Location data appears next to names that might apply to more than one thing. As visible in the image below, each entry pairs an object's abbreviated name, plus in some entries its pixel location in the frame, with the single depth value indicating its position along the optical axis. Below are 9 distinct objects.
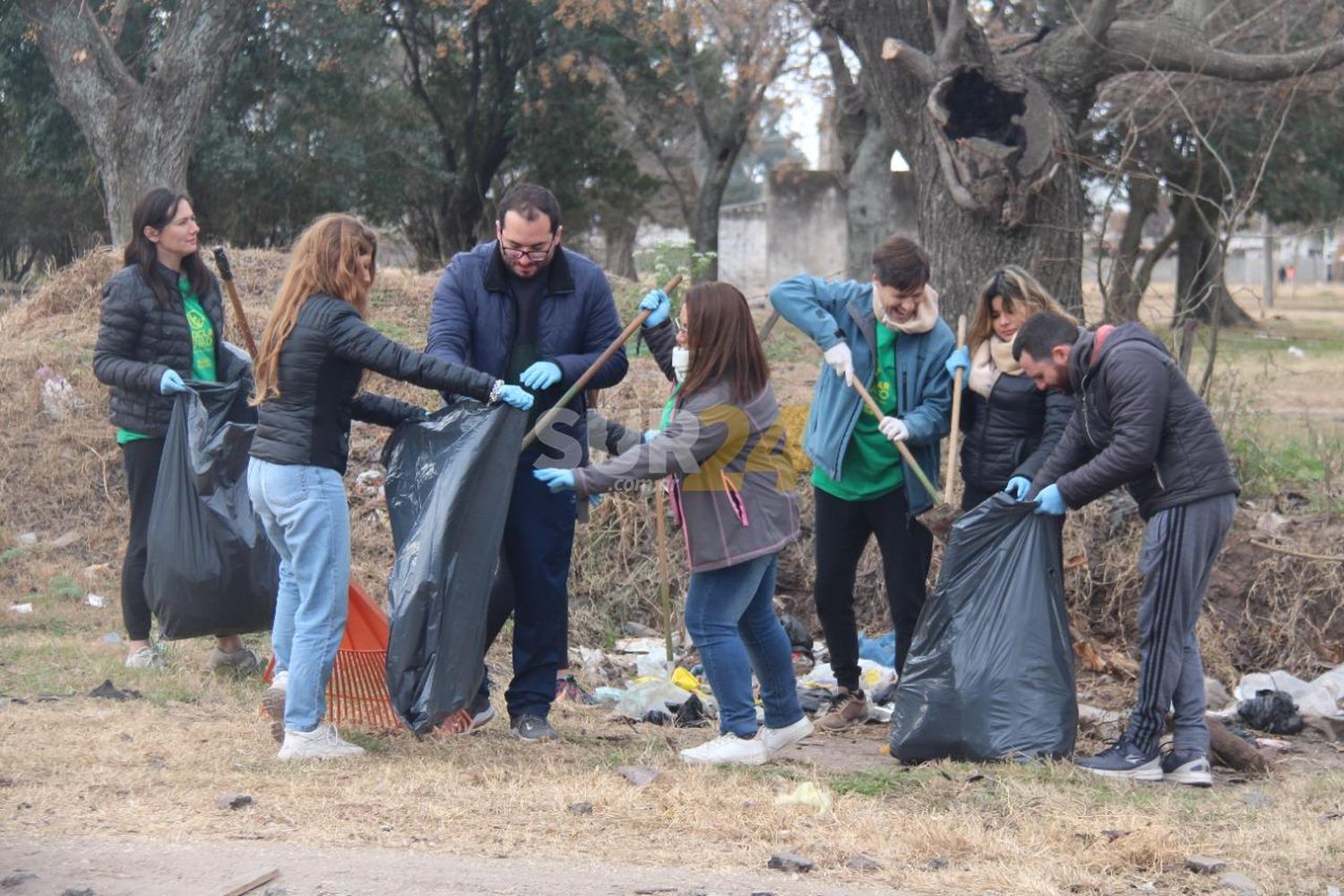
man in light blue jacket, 10.30
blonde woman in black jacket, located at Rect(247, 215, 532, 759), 8.57
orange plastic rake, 9.86
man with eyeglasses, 9.33
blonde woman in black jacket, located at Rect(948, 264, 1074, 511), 10.11
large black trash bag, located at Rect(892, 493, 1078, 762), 9.37
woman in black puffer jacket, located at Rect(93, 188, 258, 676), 10.80
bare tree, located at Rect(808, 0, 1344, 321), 15.69
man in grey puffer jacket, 9.03
